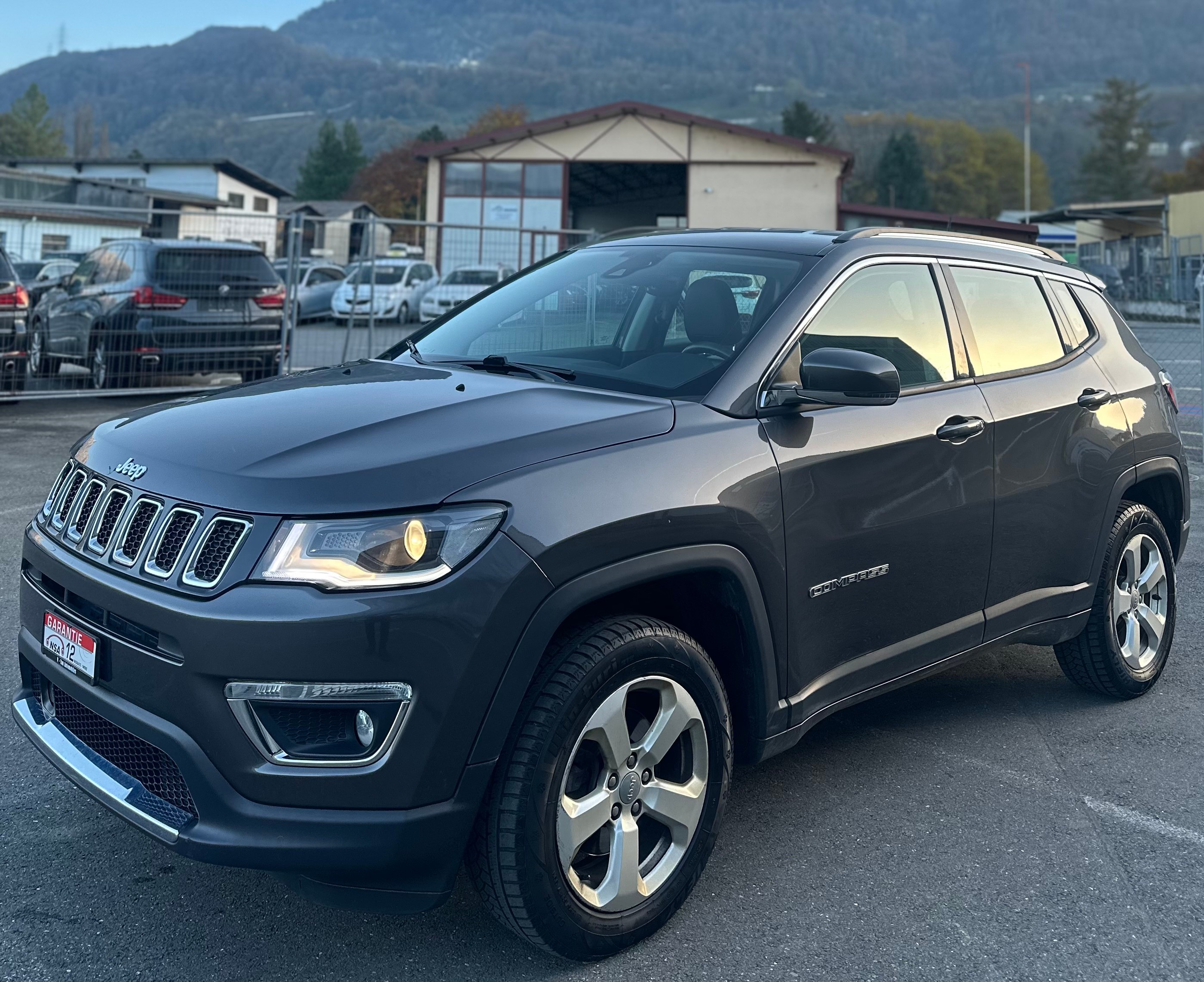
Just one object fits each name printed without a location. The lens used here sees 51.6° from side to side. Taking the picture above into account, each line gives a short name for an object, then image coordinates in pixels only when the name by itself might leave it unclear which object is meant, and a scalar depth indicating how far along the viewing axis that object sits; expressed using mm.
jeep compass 2551
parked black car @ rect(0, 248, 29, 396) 11648
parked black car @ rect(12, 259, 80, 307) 15166
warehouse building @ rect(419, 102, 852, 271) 35938
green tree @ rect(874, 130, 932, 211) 118562
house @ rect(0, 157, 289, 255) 54938
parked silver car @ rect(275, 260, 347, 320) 14398
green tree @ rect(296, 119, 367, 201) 119938
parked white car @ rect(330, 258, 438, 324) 14516
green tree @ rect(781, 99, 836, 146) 111500
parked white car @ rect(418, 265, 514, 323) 16781
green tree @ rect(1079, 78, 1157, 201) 112250
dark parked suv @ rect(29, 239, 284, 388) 12273
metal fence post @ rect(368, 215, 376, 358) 14156
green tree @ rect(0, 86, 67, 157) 117625
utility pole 69125
